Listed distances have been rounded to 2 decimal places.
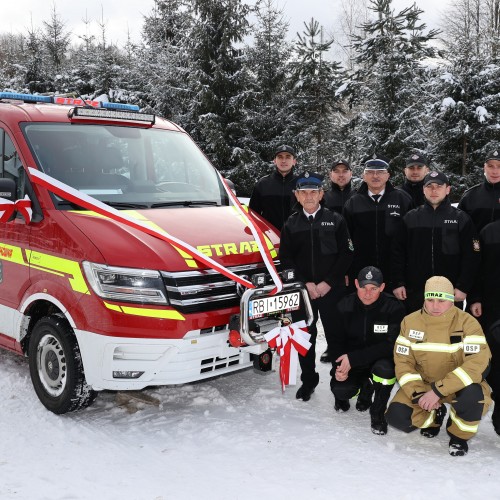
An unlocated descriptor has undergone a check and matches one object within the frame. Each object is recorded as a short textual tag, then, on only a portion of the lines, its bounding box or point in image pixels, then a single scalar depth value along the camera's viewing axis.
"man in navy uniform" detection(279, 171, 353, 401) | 4.77
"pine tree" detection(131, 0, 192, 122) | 21.53
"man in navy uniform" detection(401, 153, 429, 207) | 5.83
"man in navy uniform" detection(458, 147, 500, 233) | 5.03
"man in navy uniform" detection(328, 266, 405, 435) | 4.22
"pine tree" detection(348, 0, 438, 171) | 17.98
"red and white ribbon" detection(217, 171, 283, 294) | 4.24
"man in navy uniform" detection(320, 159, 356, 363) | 6.09
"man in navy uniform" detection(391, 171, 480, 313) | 4.72
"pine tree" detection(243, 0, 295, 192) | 19.92
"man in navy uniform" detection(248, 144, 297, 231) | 6.26
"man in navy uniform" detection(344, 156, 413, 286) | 5.23
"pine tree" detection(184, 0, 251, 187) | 19.48
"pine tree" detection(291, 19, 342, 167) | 20.80
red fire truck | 3.78
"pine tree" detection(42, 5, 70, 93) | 29.08
